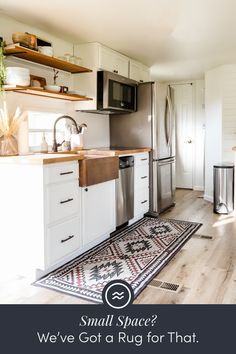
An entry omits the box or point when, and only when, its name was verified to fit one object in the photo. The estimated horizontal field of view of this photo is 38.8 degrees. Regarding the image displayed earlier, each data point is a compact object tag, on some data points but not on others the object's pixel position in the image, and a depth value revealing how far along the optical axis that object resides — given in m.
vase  2.93
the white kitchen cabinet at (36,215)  2.55
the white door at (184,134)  6.78
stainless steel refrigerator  4.51
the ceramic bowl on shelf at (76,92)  3.64
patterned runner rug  2.47
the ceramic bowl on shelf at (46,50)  3.09
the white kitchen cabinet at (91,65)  3.94
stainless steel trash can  4.72
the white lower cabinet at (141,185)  4.18
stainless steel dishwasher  3.76
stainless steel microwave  3.96
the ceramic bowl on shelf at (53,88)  3.28
